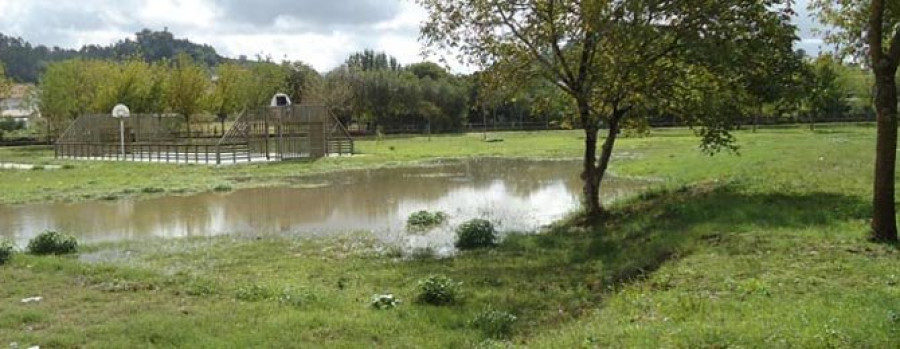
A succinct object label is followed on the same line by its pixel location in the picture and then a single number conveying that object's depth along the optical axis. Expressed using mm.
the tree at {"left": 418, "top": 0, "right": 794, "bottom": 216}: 17141
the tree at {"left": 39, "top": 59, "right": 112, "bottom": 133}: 72312
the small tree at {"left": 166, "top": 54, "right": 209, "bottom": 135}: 76625
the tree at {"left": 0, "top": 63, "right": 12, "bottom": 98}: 66069
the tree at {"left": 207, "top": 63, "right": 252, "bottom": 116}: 80688
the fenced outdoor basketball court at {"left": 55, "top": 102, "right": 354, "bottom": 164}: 49719
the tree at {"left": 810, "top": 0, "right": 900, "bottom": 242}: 11133
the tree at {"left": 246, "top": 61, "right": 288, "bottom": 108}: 85750
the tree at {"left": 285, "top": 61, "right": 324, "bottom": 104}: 92500
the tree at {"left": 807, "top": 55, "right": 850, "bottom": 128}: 19184
